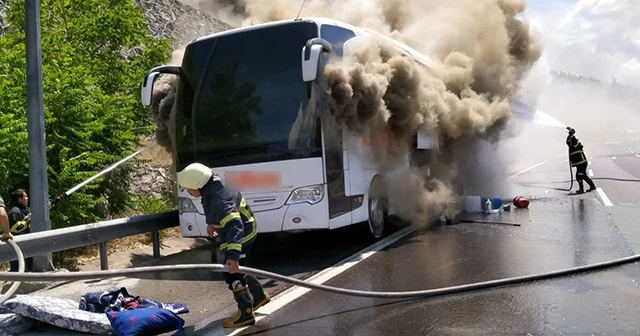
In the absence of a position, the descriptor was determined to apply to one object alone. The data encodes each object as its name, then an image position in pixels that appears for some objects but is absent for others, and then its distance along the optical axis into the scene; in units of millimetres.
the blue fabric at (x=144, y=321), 4508
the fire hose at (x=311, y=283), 3938
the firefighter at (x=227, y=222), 4758
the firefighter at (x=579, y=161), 15797
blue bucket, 12150
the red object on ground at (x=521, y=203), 12656
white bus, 7285
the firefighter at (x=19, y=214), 7301
